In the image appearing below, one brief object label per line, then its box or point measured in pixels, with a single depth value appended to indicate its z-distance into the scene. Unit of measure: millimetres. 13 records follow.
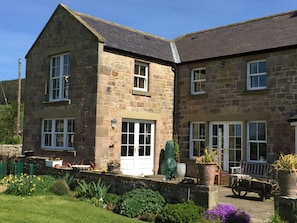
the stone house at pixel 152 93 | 15039
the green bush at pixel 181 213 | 8641
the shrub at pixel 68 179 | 13125
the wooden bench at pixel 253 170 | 14391
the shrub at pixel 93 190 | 11320
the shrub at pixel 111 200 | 10612
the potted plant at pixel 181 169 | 16875
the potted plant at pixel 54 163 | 14965
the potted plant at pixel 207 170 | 9297
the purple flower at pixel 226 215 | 8555
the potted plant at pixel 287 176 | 7914
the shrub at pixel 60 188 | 12117
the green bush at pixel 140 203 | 9742
